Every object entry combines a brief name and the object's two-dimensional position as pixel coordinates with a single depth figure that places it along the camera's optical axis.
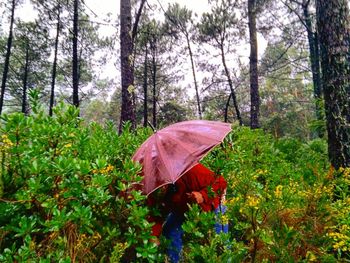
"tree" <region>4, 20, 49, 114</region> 20.48
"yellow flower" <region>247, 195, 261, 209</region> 2.01
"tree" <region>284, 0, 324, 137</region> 12.41
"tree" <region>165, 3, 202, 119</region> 21.48
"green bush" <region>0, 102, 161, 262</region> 1.63
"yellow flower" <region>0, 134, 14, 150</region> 1.81
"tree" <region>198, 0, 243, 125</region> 18.20
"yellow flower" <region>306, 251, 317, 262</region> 1.87
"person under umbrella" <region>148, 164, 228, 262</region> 2.33
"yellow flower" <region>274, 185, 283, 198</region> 2.24
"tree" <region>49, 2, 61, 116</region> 18.38
